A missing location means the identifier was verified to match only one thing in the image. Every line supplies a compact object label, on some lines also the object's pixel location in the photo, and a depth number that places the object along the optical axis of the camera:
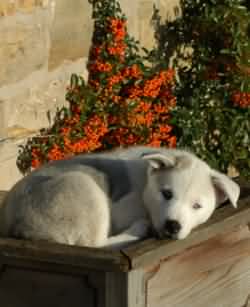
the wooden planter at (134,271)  5.40
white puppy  5.78
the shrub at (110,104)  10.10
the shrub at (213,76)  12.23
